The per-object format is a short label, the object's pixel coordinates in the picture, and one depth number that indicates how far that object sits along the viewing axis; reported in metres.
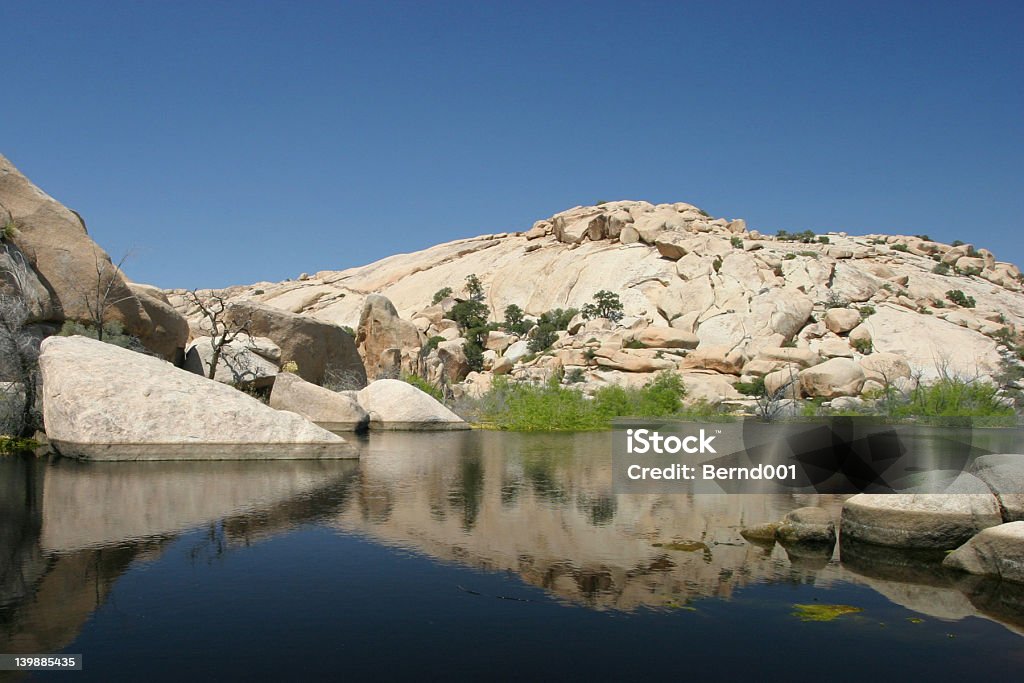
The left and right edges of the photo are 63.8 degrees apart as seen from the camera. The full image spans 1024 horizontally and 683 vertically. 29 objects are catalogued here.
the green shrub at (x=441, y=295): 69.69
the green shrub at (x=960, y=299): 63.57
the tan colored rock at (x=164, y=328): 26.34
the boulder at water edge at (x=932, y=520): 9.77
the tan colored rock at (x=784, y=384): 42.59
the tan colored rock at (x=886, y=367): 46.16
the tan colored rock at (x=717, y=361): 46.91
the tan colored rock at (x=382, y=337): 43.00
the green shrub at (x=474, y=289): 74.12
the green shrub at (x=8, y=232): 22.60
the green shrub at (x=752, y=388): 43.19
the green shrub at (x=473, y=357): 52.23
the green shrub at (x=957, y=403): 33.25
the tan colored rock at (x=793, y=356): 47.66
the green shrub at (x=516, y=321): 64.04
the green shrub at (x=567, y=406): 30.22
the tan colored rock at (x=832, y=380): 42.38
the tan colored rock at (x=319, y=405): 24.94
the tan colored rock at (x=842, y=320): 54.75
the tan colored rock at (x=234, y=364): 27.34
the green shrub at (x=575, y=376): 44.00
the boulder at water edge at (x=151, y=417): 15.84
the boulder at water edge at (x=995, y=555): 8.41
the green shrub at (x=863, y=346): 51.91
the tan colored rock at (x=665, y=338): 50.94
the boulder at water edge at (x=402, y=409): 26.88
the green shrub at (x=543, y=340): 55.53
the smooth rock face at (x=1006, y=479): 9.71
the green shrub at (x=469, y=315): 62.84
